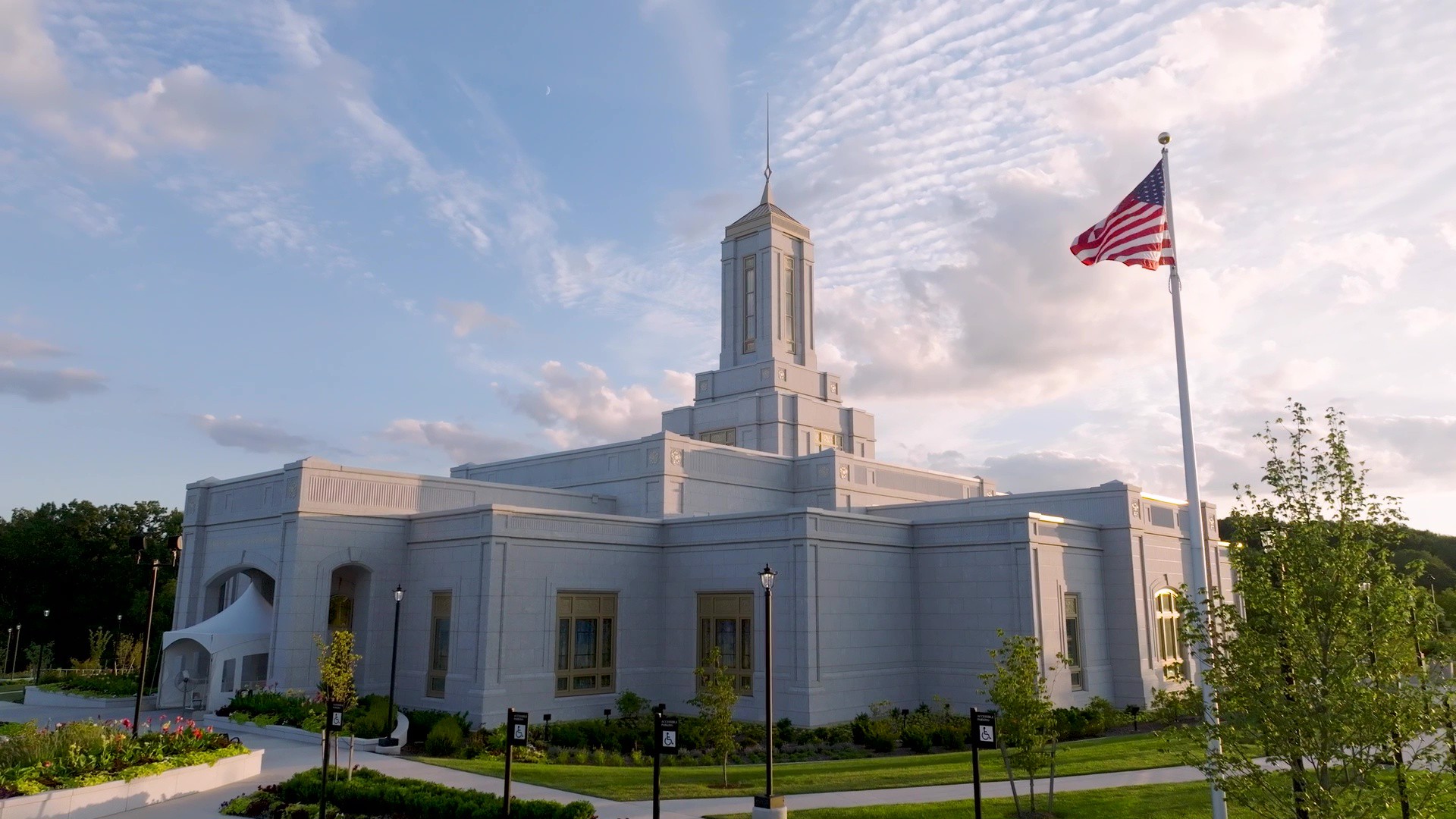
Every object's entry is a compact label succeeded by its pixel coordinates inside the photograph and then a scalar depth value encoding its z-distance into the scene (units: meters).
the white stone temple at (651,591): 26.09
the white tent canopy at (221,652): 27.02
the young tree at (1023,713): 14.97
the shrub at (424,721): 23.58
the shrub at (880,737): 24.06
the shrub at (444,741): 21.94
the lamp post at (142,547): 20.08
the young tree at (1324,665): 9.95
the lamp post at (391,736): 22.23
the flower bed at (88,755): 15.26
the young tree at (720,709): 18.97
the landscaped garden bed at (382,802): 13.77
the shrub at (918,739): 24.14
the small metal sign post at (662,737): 13.63
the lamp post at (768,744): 14.15
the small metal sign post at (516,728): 13.90
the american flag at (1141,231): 15.92
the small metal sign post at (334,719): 15.63
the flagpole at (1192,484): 12.84
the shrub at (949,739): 24.56
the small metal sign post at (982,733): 12.29
